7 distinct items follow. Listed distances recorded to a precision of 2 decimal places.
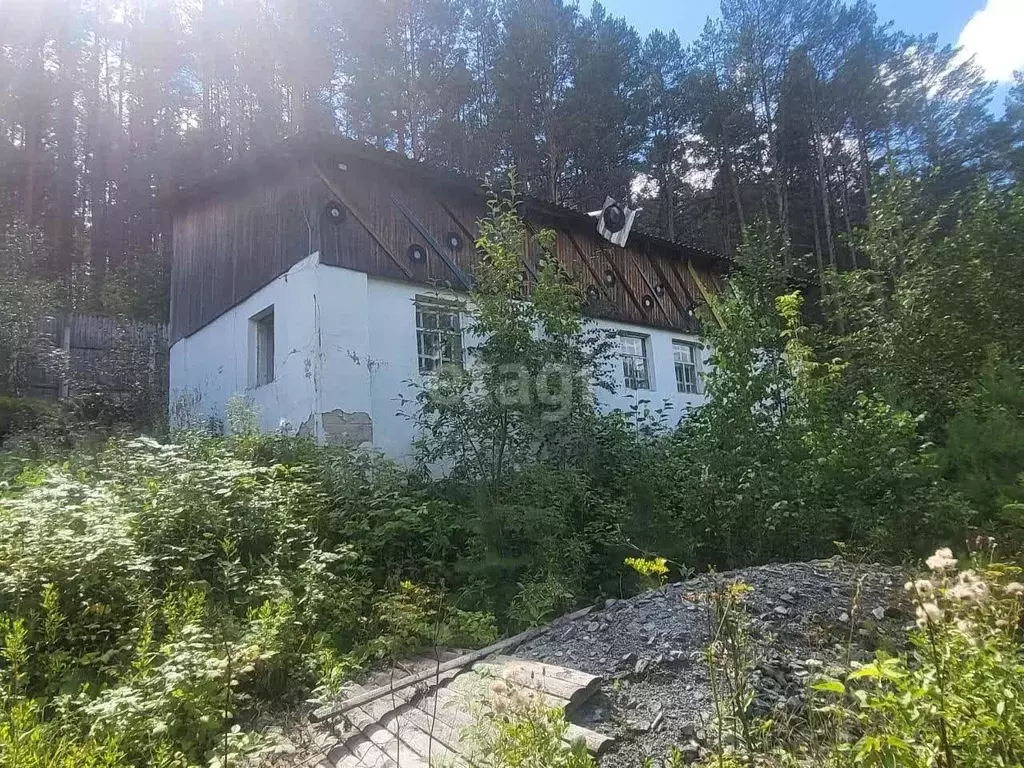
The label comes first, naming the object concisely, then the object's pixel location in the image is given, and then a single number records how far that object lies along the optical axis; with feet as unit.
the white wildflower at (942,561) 5.86
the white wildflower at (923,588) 5.55
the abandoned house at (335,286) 29.25
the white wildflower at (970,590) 5.50
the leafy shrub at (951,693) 5.43
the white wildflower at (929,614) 5.30
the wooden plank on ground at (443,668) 10.61
